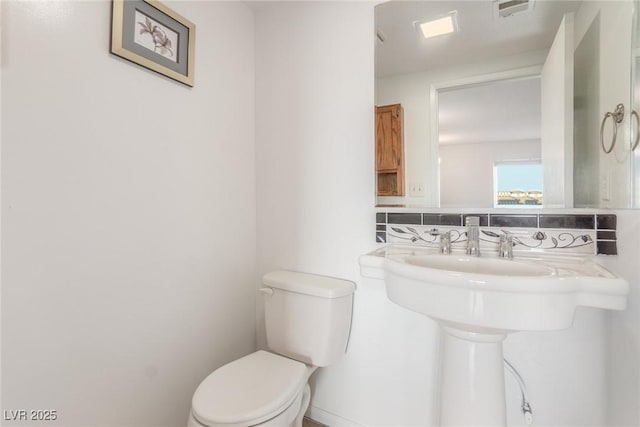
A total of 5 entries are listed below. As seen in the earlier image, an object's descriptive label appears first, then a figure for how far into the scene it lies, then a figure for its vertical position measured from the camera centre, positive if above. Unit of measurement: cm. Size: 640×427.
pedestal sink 72 -22
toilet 93 -60
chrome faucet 108 -8
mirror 93 +43
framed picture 99 +66
